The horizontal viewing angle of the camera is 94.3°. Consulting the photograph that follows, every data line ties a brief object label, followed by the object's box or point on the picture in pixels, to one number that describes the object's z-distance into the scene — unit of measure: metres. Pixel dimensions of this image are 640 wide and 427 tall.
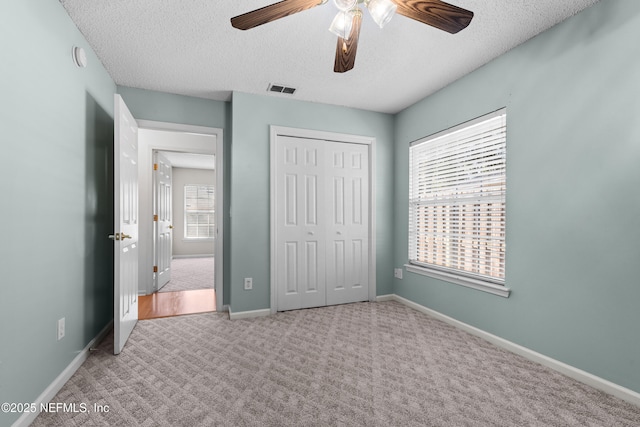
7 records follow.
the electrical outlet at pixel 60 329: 1.85
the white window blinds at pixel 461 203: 2.56
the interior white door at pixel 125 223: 2.29
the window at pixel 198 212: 7.97
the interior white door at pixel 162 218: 4.29
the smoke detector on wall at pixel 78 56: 2.04
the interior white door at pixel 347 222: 3.58
